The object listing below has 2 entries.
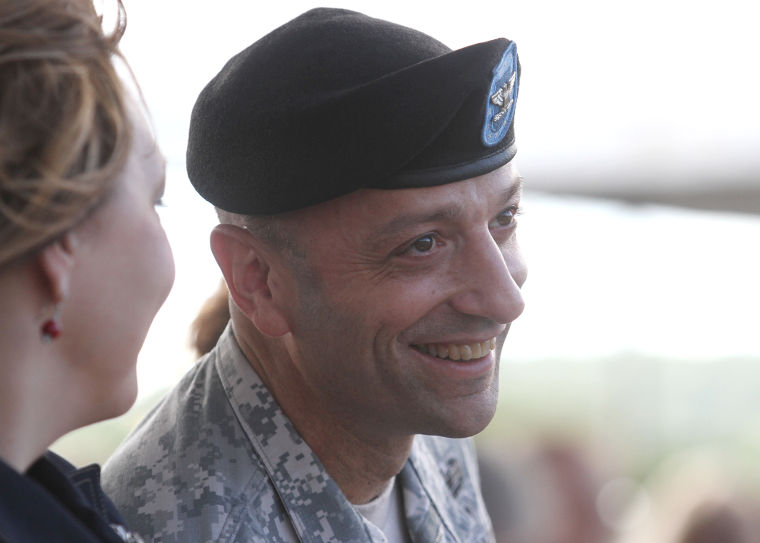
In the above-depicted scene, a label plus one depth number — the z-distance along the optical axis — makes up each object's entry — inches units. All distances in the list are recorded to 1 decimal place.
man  85.7
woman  79.3
